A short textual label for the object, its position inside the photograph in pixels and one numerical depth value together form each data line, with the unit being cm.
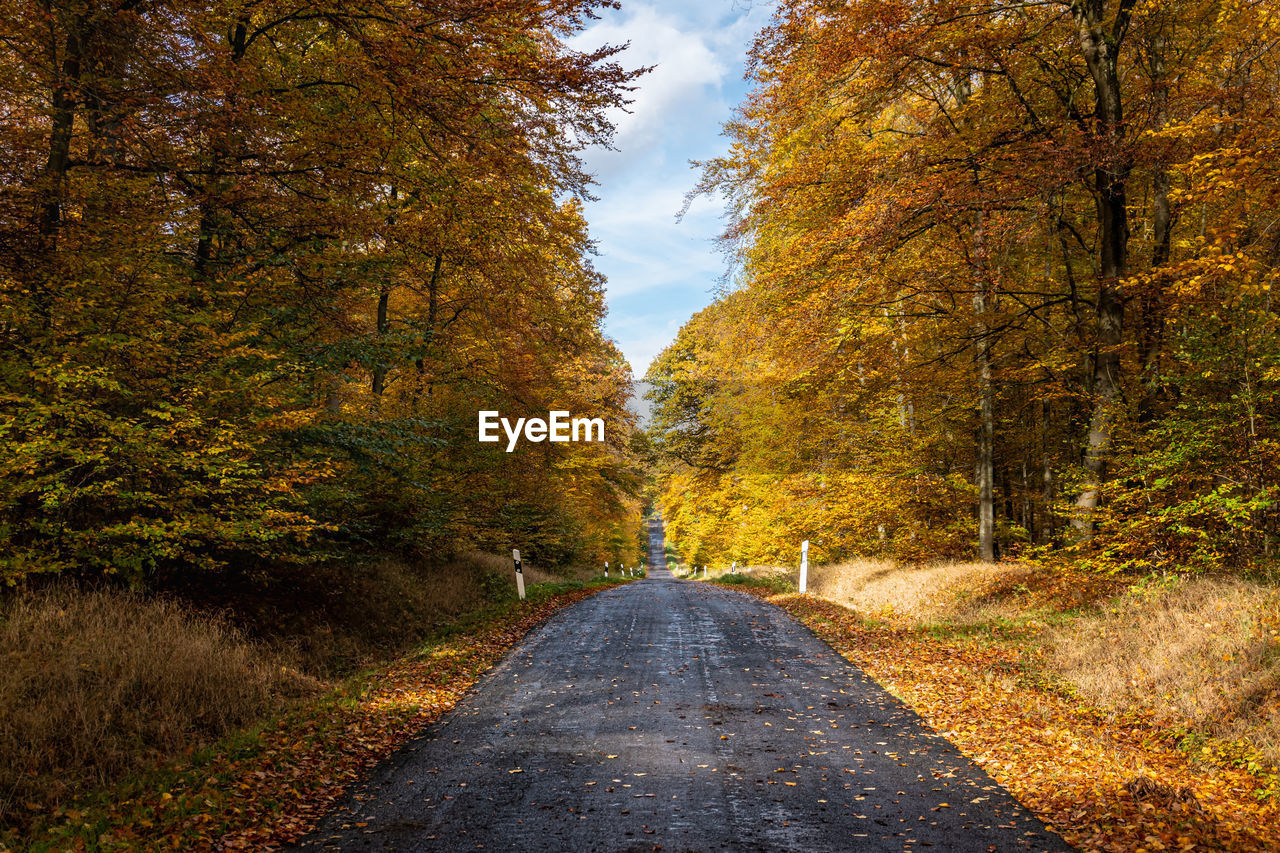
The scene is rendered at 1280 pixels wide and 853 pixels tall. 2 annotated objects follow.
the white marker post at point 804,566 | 1677
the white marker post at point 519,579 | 1695
